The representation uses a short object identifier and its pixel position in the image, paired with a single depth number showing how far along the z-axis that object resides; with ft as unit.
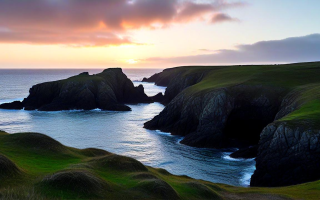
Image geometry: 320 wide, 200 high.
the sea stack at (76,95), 360.89
